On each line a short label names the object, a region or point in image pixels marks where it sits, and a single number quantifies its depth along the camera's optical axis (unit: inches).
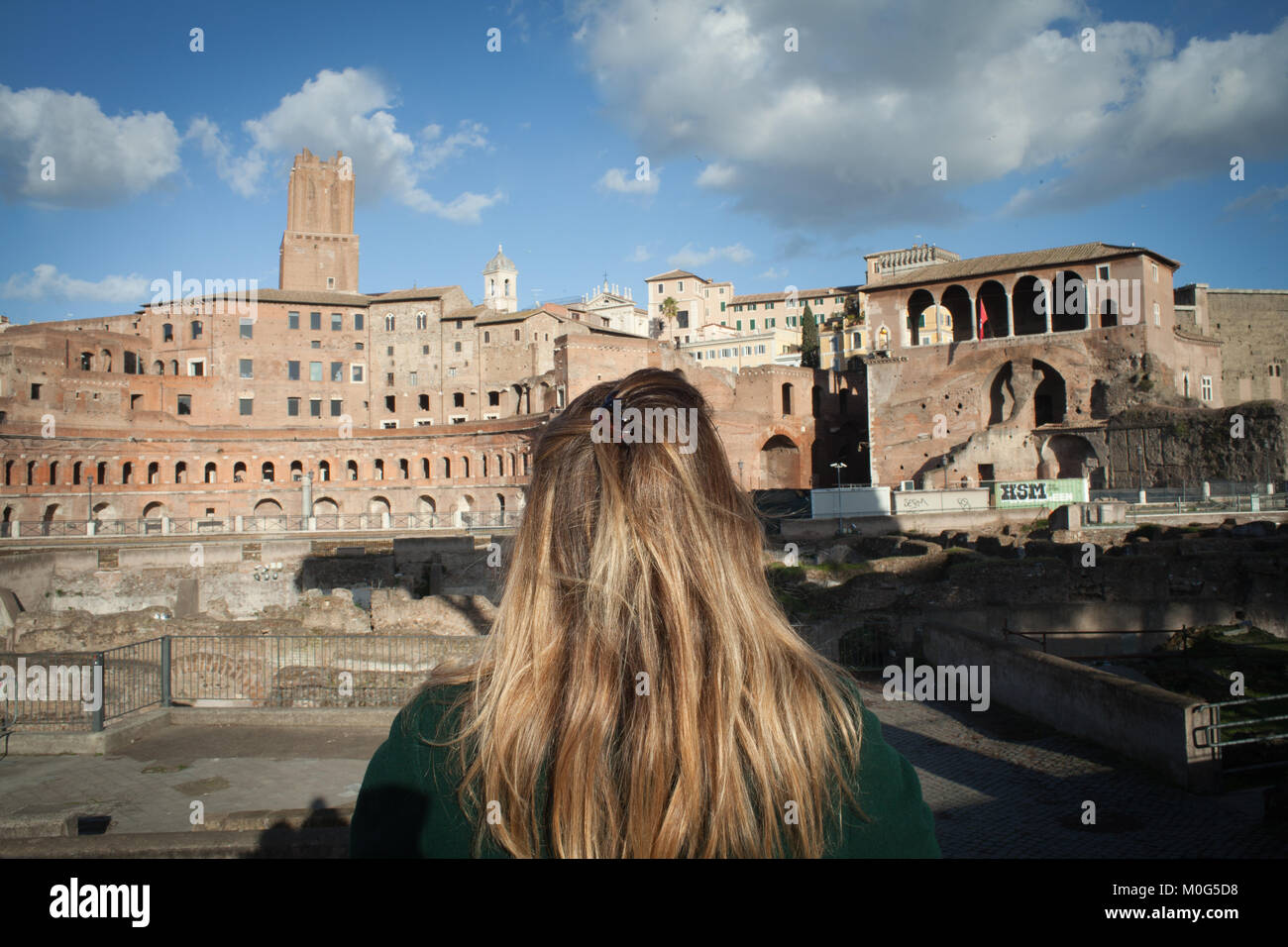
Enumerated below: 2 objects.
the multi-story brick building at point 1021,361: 1724.9
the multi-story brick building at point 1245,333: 2293.3
